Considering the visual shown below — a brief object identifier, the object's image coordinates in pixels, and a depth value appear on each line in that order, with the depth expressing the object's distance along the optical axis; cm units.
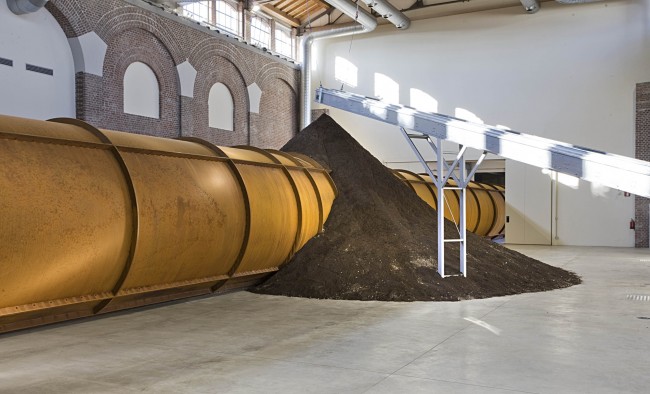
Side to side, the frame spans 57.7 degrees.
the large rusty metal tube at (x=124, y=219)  652
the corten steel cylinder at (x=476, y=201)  1850
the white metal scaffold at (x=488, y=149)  654
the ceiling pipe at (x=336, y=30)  2306
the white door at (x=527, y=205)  2208
